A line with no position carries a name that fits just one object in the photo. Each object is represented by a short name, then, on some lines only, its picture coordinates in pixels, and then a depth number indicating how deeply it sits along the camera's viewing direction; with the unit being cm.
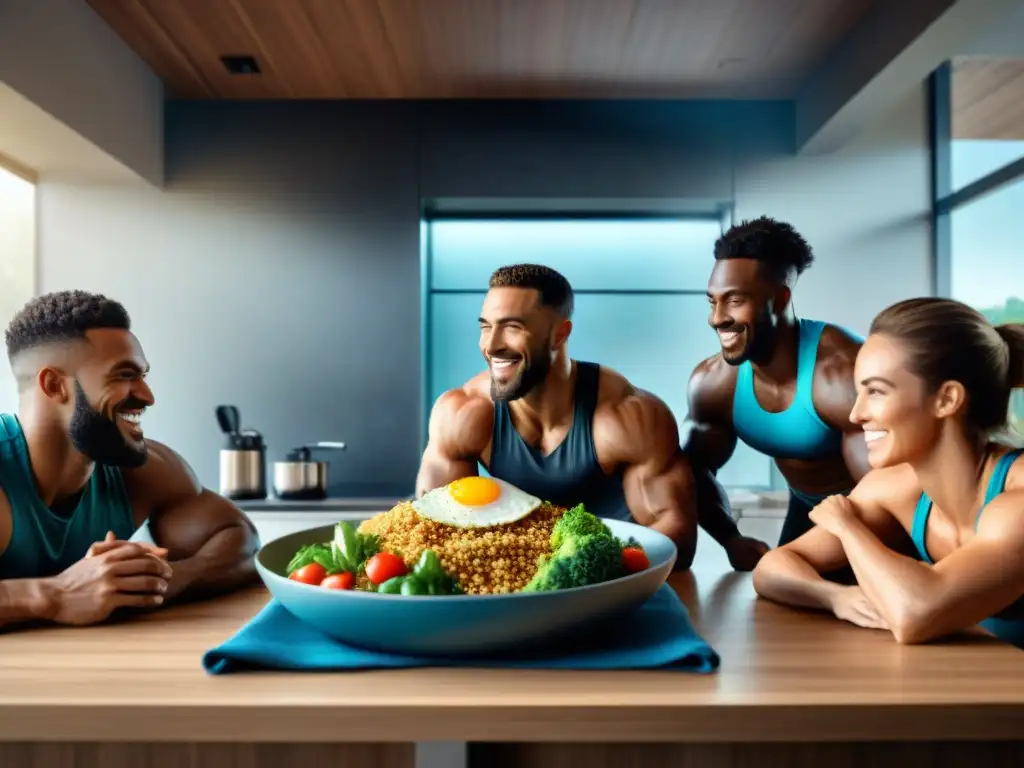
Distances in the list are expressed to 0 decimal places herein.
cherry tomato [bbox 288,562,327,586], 108
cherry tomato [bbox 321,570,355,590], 105
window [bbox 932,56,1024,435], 334
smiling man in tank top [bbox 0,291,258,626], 135
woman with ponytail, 105
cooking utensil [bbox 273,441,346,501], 342
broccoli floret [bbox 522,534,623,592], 100
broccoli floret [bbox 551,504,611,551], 115
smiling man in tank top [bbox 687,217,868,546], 188
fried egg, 122
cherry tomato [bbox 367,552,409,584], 107
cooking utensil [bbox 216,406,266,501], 347
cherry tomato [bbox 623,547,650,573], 113
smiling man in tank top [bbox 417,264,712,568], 171
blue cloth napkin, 96
